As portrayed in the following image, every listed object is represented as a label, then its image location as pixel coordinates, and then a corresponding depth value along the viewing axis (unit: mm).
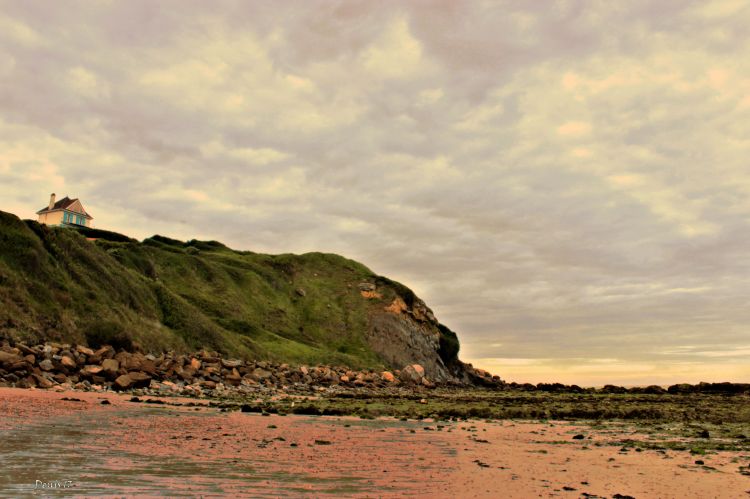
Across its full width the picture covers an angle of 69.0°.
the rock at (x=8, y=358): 26350
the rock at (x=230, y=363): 46438
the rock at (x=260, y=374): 46344
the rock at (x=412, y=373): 80688
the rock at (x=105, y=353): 34216
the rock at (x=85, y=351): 33438
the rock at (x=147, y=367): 34656
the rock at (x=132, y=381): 29891
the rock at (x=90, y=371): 29820
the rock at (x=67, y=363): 29923
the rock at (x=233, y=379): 41750
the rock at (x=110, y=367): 30917
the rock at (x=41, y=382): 25886
